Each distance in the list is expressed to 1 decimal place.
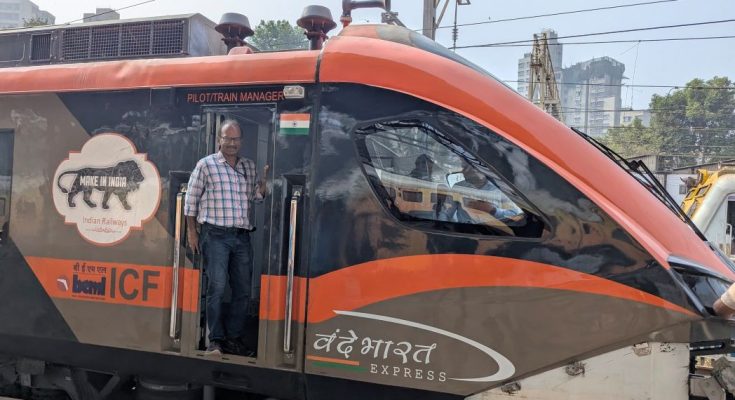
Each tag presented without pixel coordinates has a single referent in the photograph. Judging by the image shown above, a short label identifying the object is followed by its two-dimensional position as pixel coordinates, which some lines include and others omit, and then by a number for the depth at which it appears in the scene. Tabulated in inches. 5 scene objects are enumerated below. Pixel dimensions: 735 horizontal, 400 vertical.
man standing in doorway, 132.8
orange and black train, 111.0
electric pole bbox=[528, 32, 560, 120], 721.6
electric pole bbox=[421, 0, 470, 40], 476.1
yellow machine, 322.7
